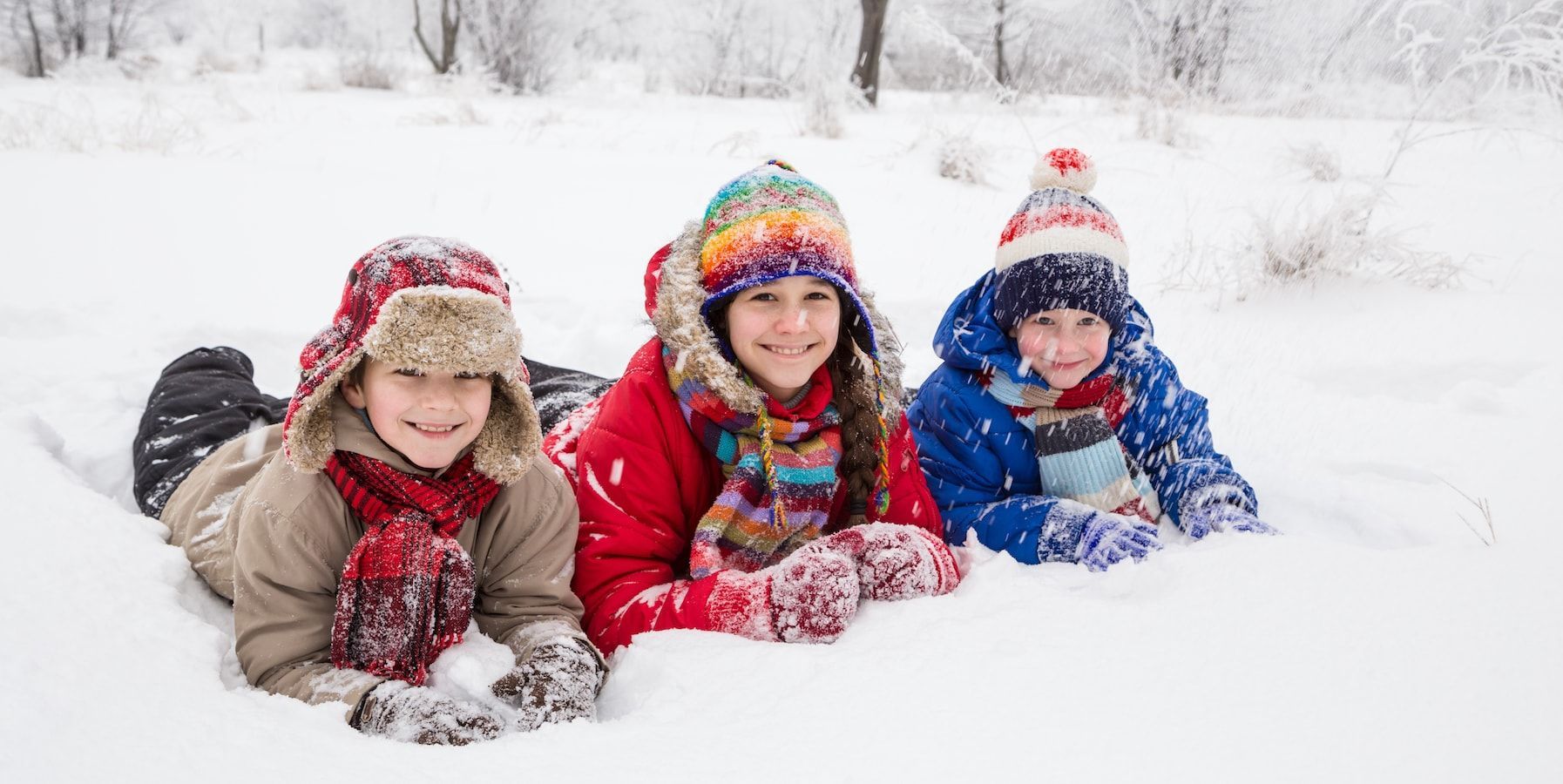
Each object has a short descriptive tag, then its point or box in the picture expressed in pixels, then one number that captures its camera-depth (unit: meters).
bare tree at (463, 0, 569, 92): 13.23
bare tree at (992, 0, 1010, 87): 15.97
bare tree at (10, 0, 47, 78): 13.27
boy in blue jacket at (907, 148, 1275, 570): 2.79
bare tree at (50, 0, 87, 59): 14.86
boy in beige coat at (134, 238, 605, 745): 1.83
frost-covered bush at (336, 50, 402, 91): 13.18
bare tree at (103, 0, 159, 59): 15.39
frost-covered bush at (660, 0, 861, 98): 14.59
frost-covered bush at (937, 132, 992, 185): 6.76
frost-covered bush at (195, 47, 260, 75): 16.50
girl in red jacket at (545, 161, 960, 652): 2.22
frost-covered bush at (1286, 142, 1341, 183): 6.48
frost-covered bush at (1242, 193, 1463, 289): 4.58
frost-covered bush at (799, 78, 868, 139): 8.48
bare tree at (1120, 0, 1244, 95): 10.23
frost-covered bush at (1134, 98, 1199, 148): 7.66
